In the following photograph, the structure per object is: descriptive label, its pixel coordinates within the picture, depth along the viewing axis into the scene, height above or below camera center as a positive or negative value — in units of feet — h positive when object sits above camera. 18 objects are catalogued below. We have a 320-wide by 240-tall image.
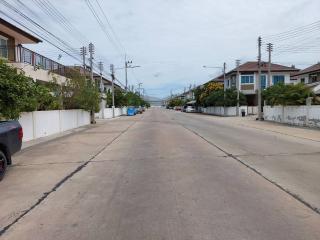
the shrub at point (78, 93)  66.66 +4.21
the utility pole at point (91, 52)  82.07 +20.11
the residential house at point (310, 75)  100.57 +13.86
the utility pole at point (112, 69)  129.02 +21.34
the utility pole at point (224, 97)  120.89 +5.13
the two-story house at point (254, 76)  132.88 +16.92
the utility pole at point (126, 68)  166.80 +27.51
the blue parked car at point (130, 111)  148.14 -2.41
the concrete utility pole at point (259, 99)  83.04 +2.50
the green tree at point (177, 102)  313.35 +6.81
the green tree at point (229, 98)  119.44 +4.44
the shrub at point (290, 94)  64.00 +3.38
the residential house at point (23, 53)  56.17 +13.36
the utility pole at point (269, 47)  89.86 +22.11
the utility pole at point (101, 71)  108.98 +16.62
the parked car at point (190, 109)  191.97 -1.37
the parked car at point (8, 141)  19.51 -2.70
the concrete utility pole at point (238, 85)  114.67 +10.92
